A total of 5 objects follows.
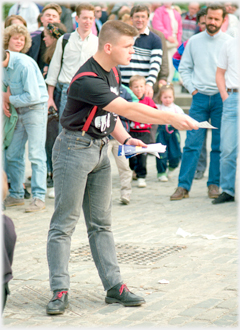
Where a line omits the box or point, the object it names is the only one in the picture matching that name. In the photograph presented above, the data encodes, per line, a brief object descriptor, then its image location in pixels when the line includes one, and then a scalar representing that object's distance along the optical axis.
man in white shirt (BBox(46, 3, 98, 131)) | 13.38
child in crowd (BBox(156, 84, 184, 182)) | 15.44
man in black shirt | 6.64
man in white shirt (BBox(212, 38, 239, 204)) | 12.61
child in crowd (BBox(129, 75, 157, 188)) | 14.27
